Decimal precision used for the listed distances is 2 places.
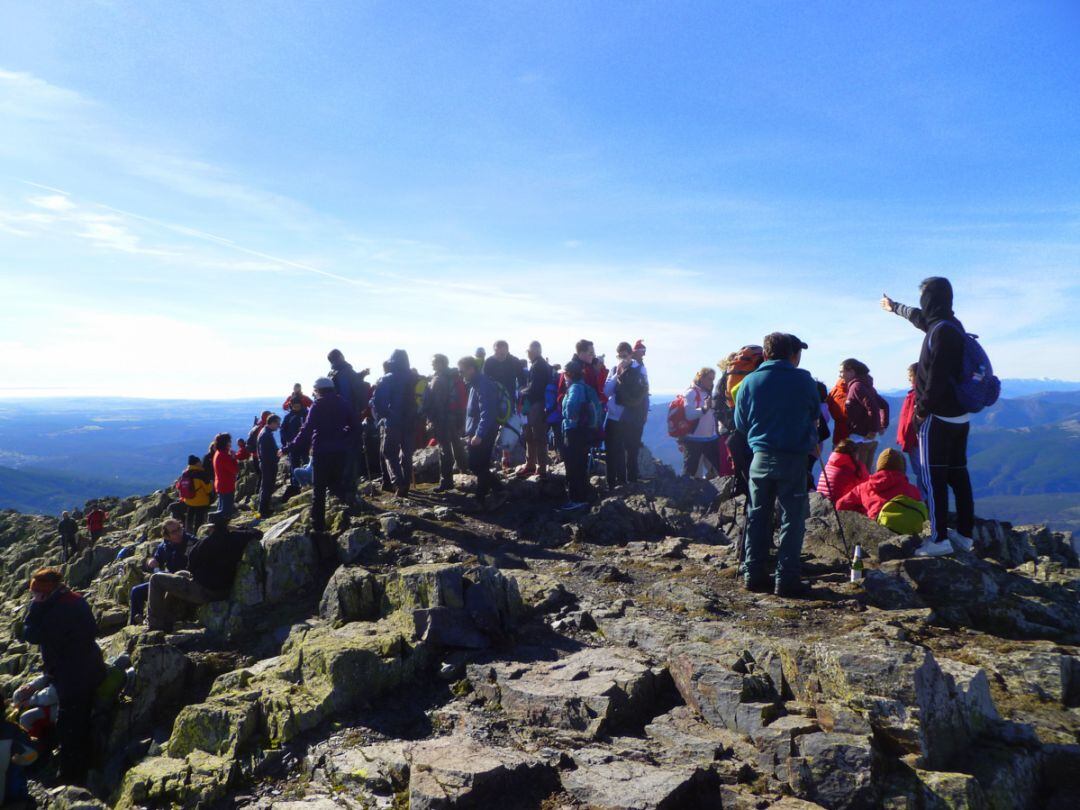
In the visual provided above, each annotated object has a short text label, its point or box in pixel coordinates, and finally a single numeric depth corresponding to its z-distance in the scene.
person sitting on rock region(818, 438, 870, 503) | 12.23
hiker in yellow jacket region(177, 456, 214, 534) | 18.23
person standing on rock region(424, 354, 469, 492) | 17.14
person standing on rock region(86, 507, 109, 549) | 31.05
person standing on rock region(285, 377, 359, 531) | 13.71
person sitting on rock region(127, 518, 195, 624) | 13.23
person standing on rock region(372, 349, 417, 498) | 16.53
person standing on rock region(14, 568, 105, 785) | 9.54
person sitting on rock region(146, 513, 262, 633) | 12.15
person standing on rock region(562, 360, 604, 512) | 14.84
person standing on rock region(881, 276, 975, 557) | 8.74
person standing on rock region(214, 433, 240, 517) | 17.14
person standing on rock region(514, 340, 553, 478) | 16.78
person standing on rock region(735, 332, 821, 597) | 8.76
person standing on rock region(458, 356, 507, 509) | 15.45
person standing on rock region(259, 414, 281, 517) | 17.53
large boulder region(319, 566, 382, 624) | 10.48
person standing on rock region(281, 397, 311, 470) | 18.58
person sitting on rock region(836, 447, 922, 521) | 11.02
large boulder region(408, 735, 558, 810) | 5.55
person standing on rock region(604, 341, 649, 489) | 16.17
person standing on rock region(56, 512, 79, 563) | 30.86
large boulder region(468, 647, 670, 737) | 6.71
